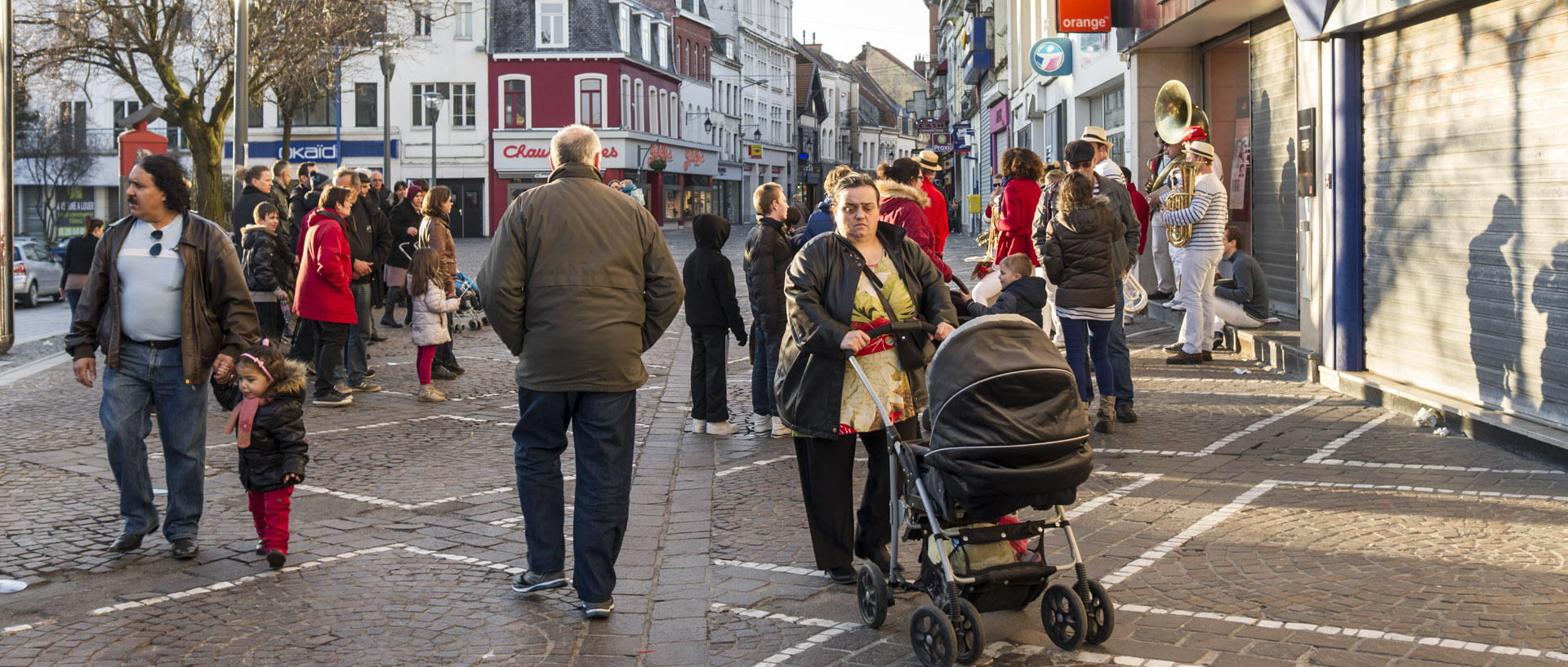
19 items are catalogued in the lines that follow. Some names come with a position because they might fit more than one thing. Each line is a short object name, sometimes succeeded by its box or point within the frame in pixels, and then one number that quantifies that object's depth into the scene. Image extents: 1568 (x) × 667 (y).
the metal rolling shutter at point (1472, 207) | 8.50
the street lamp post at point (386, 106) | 31.06
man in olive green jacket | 5.45
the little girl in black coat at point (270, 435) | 6.26
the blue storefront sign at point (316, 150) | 58.69
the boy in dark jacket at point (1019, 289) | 8.77
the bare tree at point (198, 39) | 27.80
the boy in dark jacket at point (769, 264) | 8.85
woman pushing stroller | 5.63
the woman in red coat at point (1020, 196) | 10.35
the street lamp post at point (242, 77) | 17.06
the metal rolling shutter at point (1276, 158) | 14.80
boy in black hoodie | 9.52
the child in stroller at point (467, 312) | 17.38
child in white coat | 11.49
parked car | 27.91
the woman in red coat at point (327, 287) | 11.05
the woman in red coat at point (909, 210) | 9.15
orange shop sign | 18.30
